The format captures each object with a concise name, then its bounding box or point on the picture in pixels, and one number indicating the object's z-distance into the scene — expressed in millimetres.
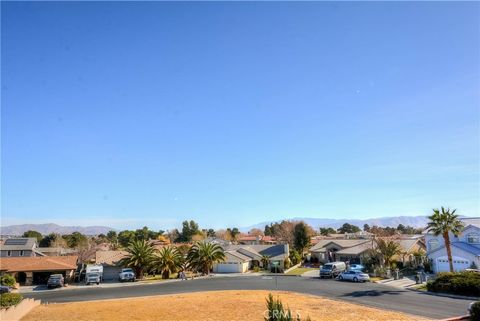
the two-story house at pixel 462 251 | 46344
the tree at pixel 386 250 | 53594
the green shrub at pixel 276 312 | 15406
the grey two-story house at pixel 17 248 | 72250
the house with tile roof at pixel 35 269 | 53656
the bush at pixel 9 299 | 32494
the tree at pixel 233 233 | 153500
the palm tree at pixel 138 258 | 58062
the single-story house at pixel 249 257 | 65625
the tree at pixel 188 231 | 133475
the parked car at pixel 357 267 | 55138
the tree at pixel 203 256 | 61562
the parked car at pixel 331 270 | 52219
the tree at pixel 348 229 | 180300
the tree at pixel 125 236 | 117875
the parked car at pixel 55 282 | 49469
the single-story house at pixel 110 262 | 60044
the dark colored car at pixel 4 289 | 43922
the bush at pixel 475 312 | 20609
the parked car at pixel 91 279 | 53212
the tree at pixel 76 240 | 110325
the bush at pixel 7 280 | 49375
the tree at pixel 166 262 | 58594
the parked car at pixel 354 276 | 46969
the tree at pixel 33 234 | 126375
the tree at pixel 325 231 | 159075
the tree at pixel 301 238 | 79938
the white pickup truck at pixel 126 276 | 55188
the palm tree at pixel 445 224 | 42312
